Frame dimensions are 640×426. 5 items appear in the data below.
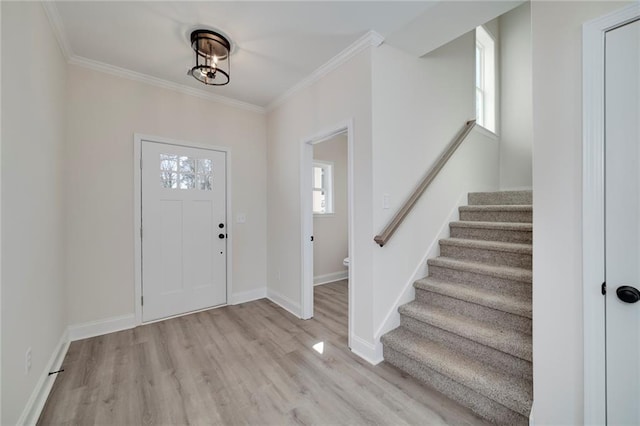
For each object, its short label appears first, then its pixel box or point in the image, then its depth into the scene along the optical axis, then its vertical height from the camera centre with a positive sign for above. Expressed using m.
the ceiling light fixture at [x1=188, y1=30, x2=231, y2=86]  2.14 +1.41
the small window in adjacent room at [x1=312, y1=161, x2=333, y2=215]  4.59 +0.41
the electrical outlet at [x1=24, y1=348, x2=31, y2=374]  1.49 -0.88
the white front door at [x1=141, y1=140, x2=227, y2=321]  2.89 -0.21
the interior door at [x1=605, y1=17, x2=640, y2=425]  1.08 -0.04
